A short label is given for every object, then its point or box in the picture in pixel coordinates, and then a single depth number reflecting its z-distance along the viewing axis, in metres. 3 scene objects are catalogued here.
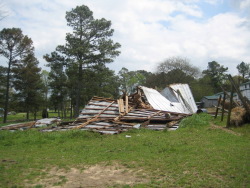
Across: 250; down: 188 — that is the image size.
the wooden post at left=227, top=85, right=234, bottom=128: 12.07
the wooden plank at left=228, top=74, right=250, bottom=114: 11.85
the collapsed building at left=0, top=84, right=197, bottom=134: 13.79
